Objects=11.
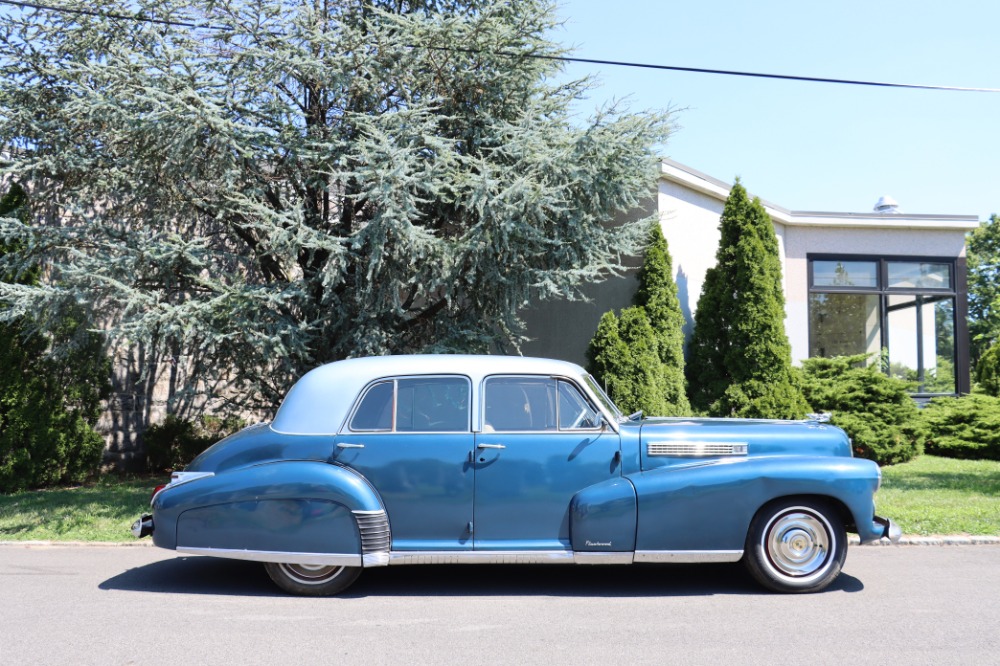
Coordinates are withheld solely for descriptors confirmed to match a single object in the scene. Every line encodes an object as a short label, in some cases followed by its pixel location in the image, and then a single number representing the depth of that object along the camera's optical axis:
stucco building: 14.48
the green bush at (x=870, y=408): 12.91
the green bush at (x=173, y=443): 13.32
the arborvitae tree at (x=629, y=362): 11.80
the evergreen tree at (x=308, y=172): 9.38
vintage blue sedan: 5.87
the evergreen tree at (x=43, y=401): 11.24
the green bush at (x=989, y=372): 17.08
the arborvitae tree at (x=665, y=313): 12.50
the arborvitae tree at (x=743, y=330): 12.46
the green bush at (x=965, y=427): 13.95
